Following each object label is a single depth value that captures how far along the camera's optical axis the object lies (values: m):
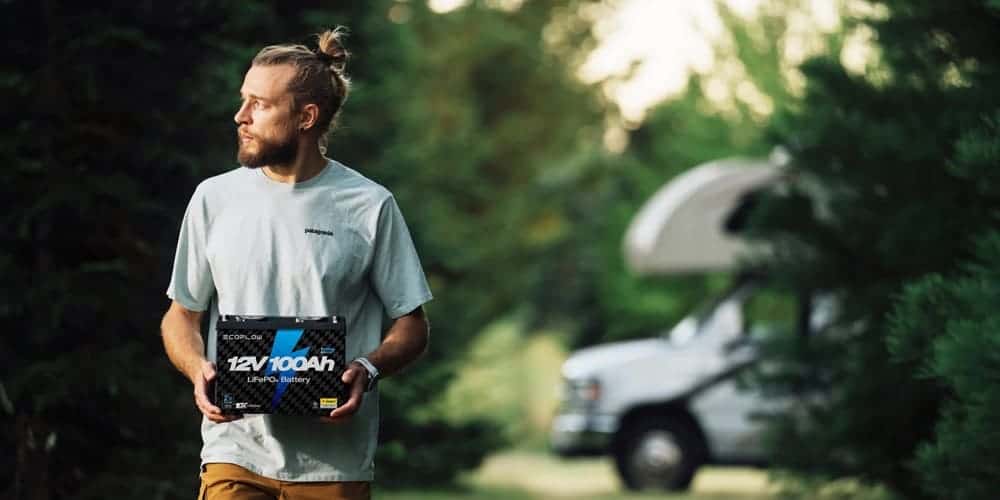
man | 7.39
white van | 27.31
